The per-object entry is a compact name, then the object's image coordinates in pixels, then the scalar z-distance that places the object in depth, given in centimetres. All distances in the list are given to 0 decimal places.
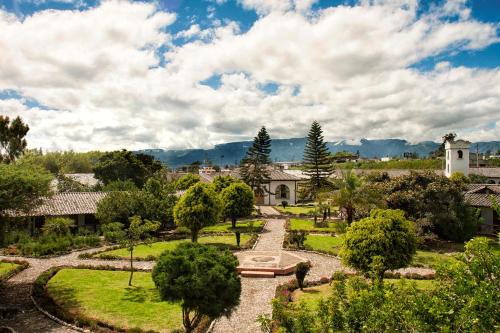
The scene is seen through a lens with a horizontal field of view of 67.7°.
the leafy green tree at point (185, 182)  4366
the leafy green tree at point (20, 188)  1463
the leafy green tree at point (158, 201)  2852
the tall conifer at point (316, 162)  4751
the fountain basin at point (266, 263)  1791
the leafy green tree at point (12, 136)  2975
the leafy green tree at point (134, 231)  1622
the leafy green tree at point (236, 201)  3131
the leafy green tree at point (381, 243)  1298
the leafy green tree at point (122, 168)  4853
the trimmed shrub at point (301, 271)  1539
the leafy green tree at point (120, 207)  2758
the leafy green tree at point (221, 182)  3616
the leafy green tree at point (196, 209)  2347
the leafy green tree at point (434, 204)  2378
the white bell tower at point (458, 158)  4970
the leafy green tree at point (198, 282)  927
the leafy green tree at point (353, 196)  2481
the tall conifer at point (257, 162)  4797
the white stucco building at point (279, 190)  4928
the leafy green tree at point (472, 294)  442
